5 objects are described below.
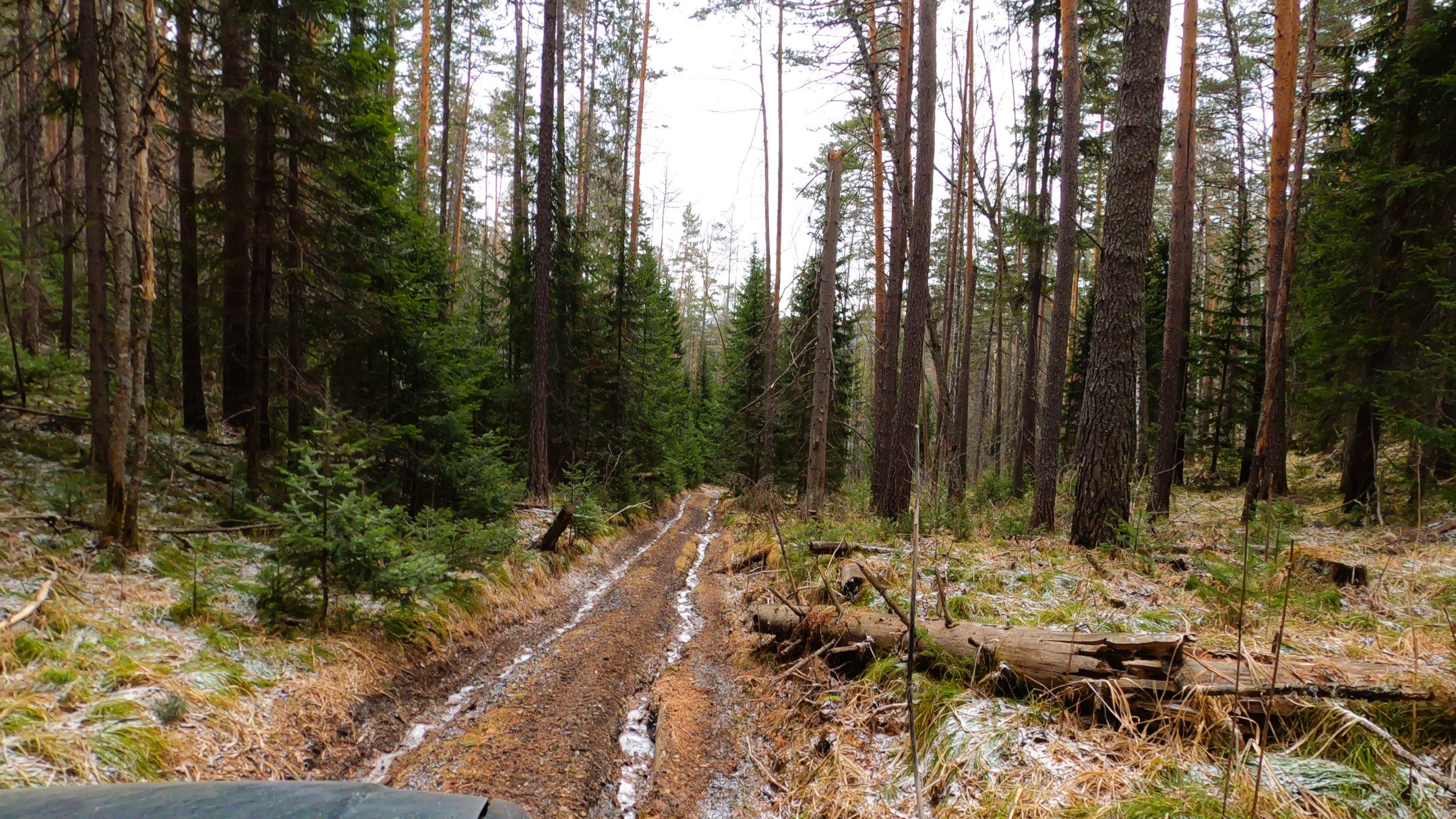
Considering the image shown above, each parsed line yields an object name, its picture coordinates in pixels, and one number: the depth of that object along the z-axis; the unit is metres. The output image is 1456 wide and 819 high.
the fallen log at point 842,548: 7.61
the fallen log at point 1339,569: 4.96
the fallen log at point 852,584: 5.89
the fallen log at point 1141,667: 2.79
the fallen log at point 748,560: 9.80
